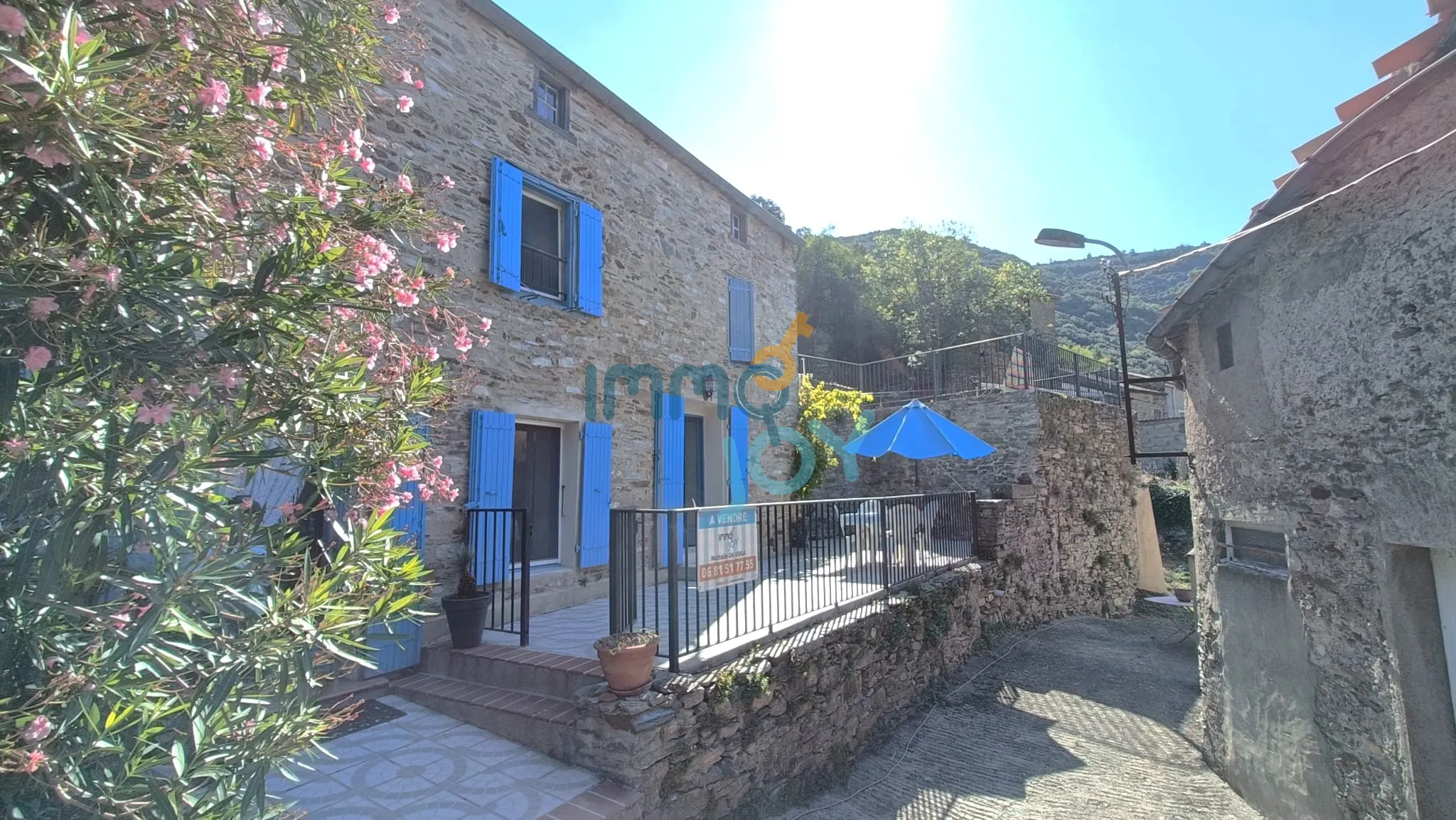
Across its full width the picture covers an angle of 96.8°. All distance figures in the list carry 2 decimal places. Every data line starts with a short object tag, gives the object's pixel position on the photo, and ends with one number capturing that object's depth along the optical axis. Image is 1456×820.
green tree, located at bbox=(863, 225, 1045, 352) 25.42
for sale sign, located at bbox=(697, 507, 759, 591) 4.67
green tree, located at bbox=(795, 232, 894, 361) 26.47
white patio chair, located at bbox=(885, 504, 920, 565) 7.05
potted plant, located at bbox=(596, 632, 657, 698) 3.99
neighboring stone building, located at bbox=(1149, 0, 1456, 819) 3.61
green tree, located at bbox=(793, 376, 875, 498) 11.01
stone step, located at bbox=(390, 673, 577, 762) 4.11
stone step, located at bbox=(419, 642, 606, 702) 4.42
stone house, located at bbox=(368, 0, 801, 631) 6.12
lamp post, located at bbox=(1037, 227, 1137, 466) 7.62
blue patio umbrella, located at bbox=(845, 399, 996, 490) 8.52
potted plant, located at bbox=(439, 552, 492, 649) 5.07
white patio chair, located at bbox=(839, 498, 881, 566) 6.59
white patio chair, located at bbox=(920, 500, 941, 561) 7.89
